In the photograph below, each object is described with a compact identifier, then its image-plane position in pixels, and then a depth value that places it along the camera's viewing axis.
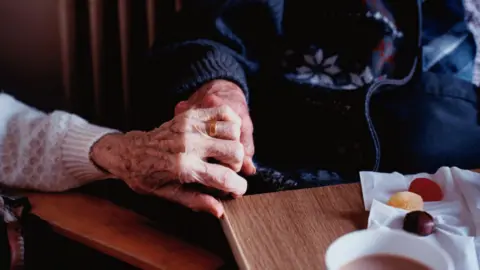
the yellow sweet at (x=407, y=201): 0.91
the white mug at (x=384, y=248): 0.77
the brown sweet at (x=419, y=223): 0.88
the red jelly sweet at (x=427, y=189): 0.94
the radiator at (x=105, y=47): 1.47
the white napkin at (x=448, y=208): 0.86
